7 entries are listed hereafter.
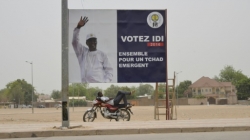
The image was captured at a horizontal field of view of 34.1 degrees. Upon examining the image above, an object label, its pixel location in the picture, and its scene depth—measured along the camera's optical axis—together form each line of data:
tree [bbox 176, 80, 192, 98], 150.15
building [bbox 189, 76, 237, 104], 129.07
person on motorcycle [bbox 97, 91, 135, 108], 17.45
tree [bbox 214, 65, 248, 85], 151.75
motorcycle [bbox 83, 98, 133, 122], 17.36
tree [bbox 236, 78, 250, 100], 119.94
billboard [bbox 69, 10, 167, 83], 18.19
